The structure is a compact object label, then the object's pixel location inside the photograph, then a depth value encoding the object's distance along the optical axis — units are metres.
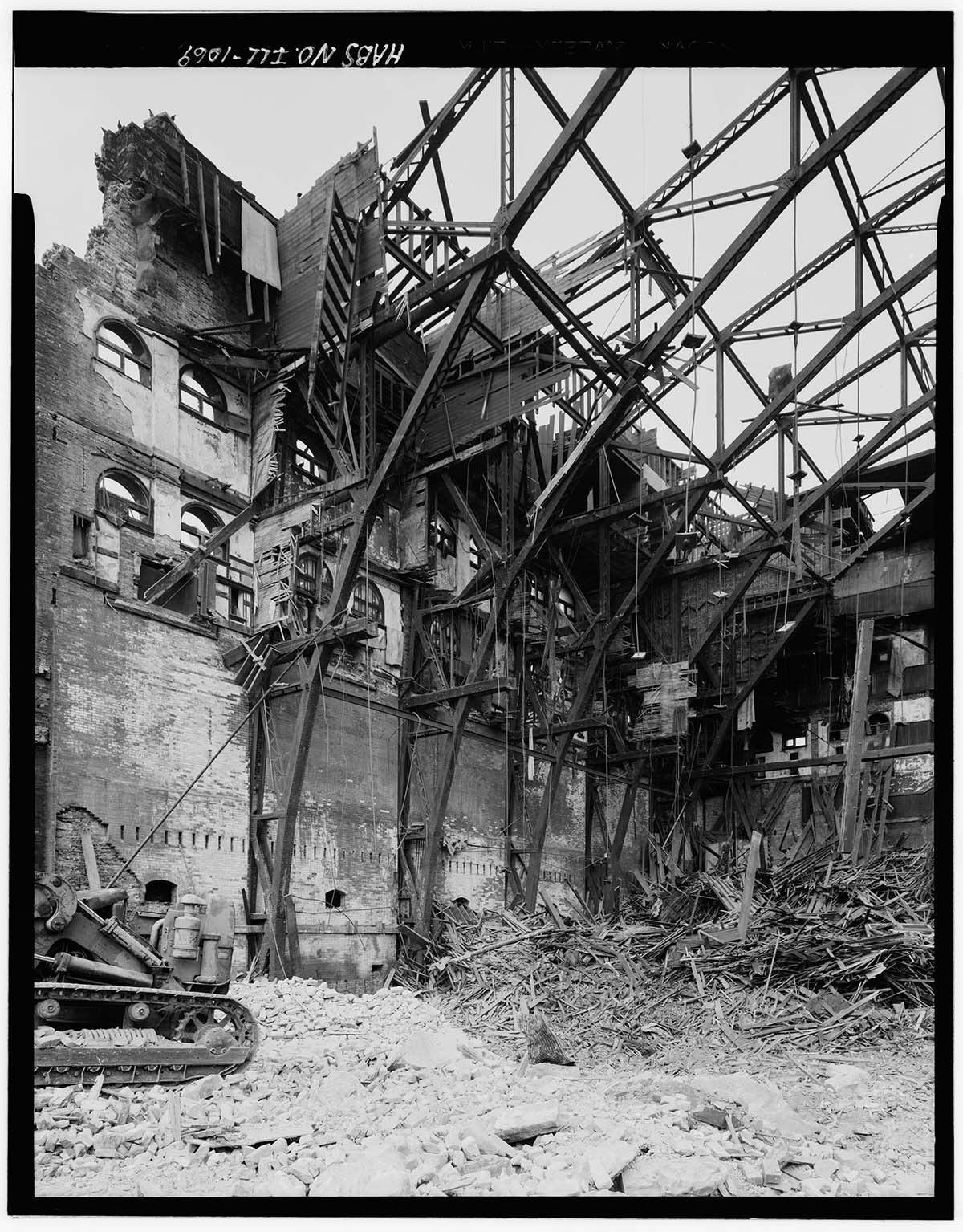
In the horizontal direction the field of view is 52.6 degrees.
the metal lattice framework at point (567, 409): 14.49
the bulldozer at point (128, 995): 8.62
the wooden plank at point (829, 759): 19.11
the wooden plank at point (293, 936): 15.15
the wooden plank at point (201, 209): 15.07
